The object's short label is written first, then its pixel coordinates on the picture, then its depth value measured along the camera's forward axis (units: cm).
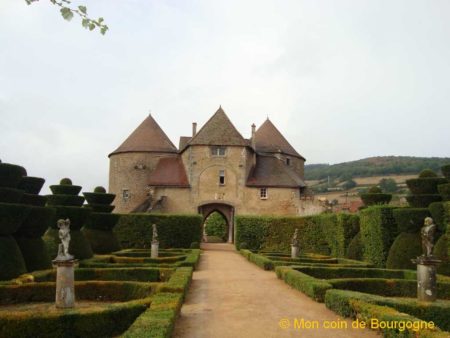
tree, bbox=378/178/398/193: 7375
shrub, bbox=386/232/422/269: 1839
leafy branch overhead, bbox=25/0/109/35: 470
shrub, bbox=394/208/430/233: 1856
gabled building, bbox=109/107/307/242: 4009
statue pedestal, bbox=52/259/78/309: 1048
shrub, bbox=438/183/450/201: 1753
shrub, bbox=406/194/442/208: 1920
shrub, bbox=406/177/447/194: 1924
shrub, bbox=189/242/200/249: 3226
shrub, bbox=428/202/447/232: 1711
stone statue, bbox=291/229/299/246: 2451
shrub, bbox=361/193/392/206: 2573
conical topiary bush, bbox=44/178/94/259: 1994
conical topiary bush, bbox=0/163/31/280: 1376
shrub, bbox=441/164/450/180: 1801
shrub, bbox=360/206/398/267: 2069
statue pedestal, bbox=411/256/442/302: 1096
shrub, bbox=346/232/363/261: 2453
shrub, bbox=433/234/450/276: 1609
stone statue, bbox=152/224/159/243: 2370
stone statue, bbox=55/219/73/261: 1064
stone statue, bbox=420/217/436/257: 1152
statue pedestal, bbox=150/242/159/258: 2362
